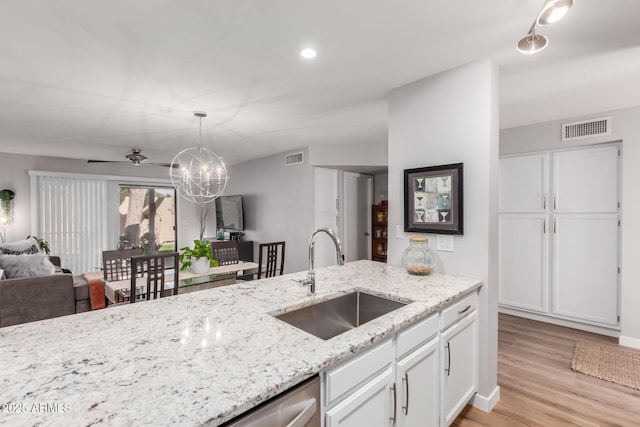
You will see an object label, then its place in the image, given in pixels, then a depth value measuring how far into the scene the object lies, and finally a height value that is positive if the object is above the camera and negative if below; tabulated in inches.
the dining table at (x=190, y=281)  117.6 -28.8
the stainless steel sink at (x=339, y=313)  66.4 -23.7
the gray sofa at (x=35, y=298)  117.6 -34.3
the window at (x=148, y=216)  262.8 -3.7
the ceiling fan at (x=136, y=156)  197.0 +36.3
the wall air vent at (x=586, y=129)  127.8 +35.3
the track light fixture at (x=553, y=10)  49.1 +33.1
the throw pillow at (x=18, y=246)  167.5 -18.8
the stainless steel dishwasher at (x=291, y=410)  33.2 -23.2
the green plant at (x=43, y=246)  214.6 -23.5
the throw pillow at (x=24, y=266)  139.3 -24.9
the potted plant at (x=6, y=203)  209.6 +6.7
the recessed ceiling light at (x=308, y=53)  81.4 +43.0
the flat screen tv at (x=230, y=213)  254.5 -1.1
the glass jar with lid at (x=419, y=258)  87.4 -13.7
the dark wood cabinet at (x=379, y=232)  232.4 -16.1
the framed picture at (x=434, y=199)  88.1 +3.5
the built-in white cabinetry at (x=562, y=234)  132.4 -11.2
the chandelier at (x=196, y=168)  150.4 +36.4
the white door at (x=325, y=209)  205.5 +1.5
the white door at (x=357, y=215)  230.4 -3.2
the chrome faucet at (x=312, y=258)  66.7 -10.8
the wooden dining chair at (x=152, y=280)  103.0 -24.2
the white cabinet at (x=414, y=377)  44.4 -30.2
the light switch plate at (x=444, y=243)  90.4 -9.6
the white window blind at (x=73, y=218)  227.8 -4.3
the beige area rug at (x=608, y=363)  100.0 -54.6
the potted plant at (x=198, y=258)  138.2 -21.2
